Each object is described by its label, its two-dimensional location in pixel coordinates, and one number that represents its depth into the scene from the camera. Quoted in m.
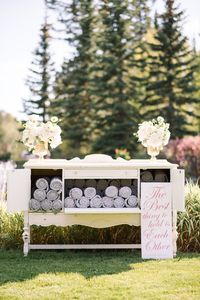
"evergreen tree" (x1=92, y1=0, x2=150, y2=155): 19.31
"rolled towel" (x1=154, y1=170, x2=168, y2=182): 5.24
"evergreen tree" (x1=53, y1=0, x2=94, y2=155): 20.45
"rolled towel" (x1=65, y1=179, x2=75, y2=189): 5.36
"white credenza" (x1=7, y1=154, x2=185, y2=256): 4.93
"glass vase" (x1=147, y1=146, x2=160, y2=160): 5.41
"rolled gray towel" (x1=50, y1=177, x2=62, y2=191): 5.05
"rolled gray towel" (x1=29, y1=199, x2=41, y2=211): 5.00
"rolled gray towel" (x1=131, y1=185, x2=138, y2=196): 5.23
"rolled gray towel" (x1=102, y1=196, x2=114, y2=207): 5.11
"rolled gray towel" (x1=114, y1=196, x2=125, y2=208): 5.11
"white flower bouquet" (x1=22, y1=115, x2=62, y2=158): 5.27
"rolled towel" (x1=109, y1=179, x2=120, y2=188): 5.32
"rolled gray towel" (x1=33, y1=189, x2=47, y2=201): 5.04
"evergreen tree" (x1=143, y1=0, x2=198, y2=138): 18.98
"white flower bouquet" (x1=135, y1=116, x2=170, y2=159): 5.43
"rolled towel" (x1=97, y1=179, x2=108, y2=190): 5.34
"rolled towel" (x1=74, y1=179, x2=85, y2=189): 5.35
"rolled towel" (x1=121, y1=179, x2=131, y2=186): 5.36
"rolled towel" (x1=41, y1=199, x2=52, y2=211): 4.98
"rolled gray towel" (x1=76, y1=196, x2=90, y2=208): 5.07
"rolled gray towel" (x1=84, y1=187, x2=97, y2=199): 5.12
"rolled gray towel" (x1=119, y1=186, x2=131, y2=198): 5.13
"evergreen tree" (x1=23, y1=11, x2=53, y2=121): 20.91
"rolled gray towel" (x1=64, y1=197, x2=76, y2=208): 5.05
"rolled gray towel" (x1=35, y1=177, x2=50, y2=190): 5.08
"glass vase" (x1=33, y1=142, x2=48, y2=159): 5.31
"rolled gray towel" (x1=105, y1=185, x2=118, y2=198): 5.15
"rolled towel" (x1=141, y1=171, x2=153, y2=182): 5.22
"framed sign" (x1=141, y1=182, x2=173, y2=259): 4.91
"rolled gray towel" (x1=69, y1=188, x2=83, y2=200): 5.10
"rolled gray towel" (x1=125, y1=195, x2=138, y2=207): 5.10
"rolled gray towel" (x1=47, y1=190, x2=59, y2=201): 5.04
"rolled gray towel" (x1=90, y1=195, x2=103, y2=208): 5.09
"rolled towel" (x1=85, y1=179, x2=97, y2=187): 5.34
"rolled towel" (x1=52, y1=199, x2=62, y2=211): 4.97
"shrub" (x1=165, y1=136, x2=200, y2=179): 13.45
